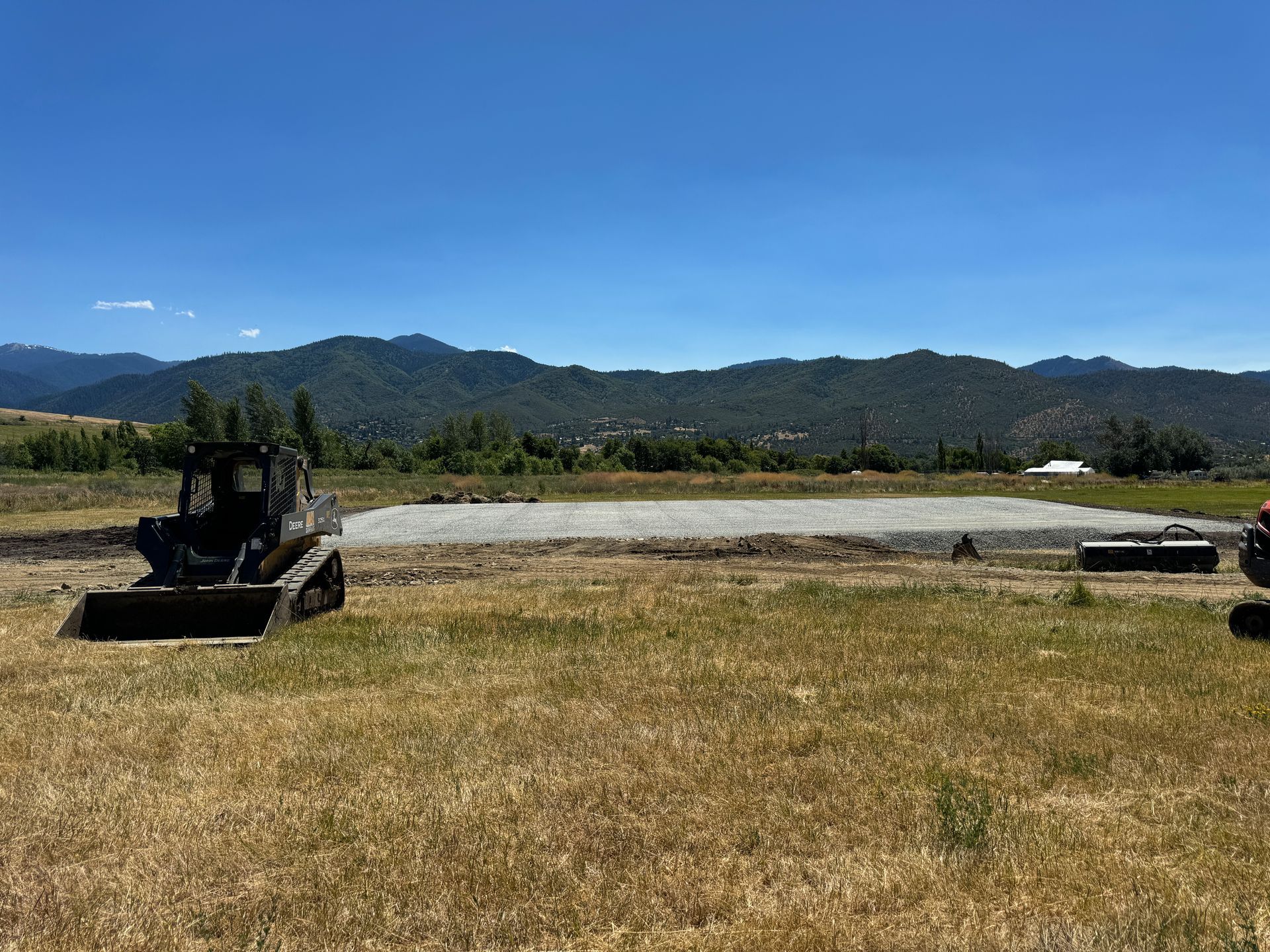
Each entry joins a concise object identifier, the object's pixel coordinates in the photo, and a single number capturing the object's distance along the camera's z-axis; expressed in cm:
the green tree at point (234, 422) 10812
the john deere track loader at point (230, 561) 1151
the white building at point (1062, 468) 15950
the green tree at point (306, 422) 11962
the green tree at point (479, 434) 15075
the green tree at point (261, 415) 11556
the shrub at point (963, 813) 498
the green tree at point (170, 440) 9574
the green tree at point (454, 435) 14012
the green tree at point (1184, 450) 12650
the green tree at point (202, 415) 10312
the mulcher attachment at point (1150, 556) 2248
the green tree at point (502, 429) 15886
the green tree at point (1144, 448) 12562
